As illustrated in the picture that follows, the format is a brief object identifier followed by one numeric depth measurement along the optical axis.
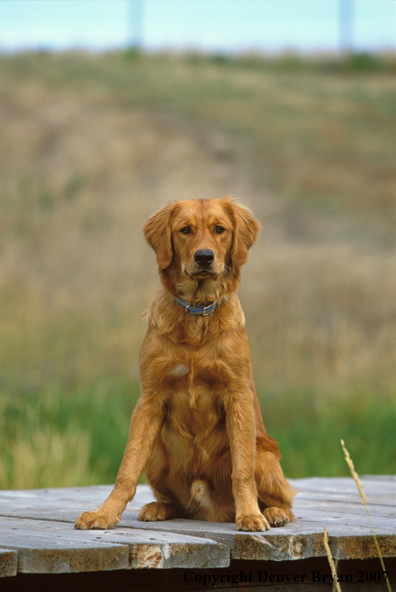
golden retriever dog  6.29
